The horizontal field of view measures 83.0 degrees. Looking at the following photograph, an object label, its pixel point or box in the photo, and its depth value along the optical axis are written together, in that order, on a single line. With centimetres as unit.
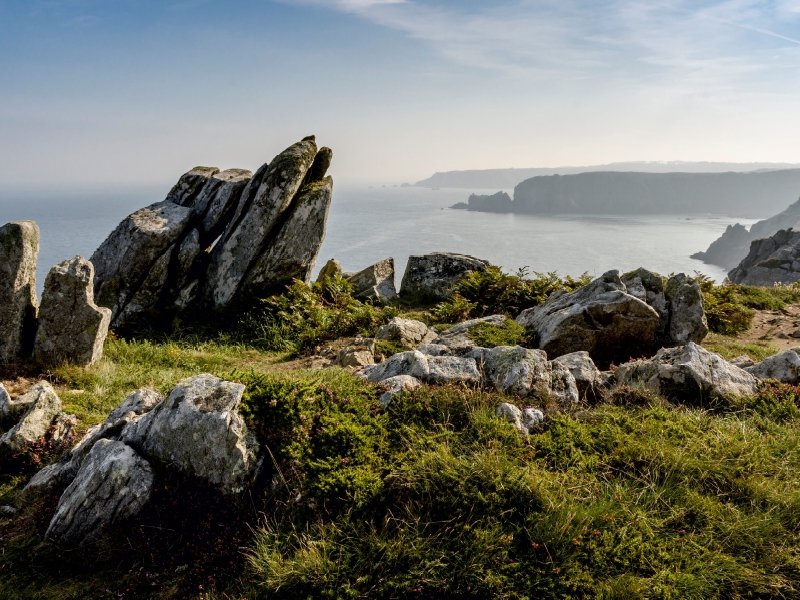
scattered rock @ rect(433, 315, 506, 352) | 1030
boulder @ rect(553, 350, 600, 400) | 769
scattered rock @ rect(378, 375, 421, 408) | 666
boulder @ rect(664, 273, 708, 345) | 1241
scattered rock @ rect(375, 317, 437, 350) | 1249
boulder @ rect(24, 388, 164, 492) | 590
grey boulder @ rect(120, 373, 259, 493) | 523
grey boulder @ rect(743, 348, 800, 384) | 798
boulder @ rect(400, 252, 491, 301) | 2008
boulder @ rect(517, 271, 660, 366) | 1066
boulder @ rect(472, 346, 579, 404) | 714
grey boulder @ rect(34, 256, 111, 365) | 1045
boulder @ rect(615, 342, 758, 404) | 738
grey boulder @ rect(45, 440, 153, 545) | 496
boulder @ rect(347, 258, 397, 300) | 1882
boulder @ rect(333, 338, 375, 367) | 1108
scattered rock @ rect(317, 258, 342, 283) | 1963
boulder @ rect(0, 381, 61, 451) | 679
